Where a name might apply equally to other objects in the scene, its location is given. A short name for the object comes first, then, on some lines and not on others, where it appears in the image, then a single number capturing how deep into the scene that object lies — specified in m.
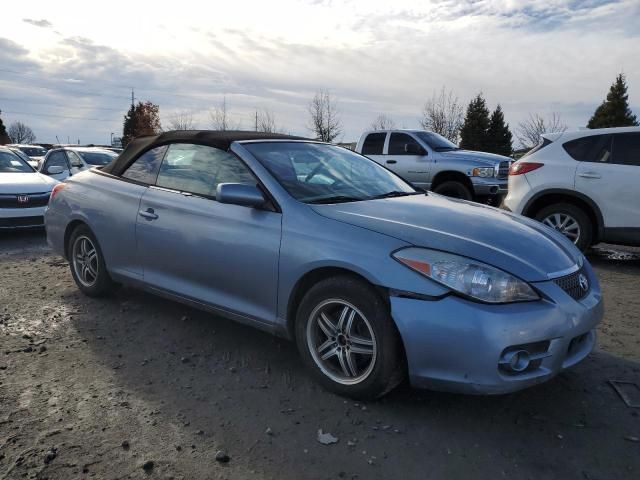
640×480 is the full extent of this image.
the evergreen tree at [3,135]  62.95
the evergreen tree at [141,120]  65.56
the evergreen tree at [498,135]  42.19
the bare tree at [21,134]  92.19
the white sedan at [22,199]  8.38
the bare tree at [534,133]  45.06
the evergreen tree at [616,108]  39.53
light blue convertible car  2.79
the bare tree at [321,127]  42.94
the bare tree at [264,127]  47.69
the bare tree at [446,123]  43.44
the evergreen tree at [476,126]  41.53
